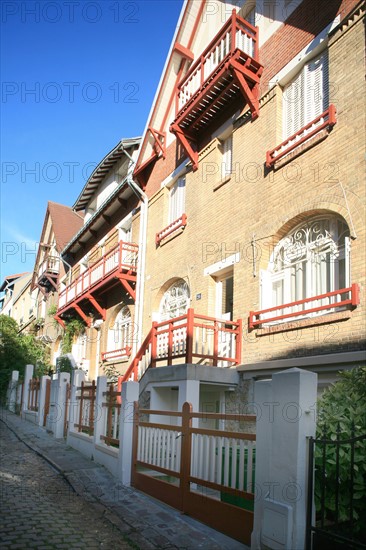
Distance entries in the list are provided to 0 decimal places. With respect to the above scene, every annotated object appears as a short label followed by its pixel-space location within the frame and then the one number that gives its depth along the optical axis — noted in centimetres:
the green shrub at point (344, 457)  480
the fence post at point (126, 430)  873
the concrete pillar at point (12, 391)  2209
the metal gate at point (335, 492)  461
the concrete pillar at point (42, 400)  1661
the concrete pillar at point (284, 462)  485
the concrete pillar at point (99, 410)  1046
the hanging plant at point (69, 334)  2262
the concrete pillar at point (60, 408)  1404
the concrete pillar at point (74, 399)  1259
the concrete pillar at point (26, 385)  1962
